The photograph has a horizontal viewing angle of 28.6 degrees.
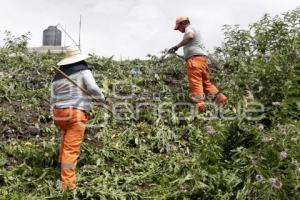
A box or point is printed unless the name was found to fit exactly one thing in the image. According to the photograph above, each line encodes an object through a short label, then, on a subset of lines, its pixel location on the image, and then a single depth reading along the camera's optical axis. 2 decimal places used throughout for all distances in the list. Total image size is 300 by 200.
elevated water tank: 14.18
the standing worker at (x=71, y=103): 6.47
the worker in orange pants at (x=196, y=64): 8.88
